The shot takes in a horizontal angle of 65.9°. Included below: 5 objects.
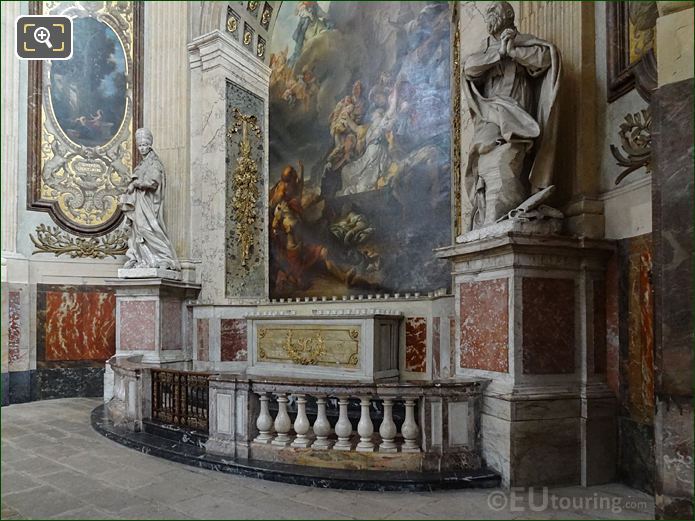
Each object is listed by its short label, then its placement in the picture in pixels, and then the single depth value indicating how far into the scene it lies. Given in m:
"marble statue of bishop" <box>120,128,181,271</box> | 7.96
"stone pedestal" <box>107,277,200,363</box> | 7.65
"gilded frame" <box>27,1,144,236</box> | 8.61
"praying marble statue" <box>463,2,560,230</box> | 4.48
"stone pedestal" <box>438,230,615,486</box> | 4.10
